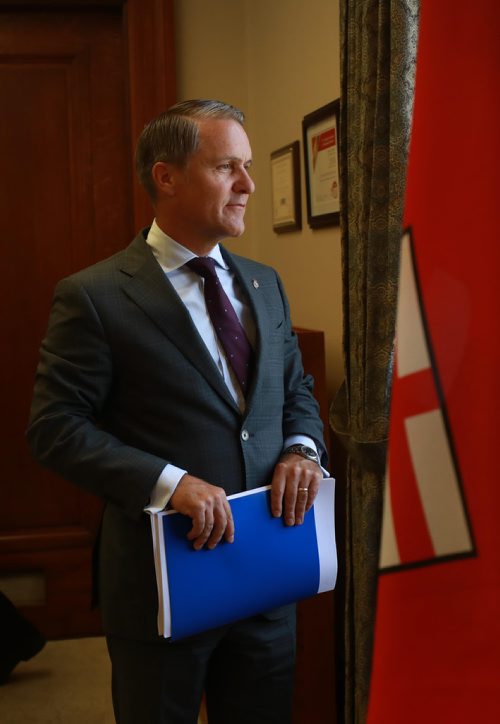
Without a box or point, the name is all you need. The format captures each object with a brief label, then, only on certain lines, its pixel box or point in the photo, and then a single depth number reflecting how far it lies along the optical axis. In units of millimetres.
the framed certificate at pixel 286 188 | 2632
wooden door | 3084
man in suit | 1493
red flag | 670
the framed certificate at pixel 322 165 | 2305
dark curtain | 1679
